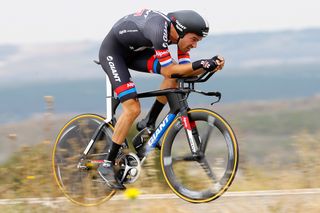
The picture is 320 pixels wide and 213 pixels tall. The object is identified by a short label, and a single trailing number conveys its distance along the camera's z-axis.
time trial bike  15.40
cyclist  15.16
